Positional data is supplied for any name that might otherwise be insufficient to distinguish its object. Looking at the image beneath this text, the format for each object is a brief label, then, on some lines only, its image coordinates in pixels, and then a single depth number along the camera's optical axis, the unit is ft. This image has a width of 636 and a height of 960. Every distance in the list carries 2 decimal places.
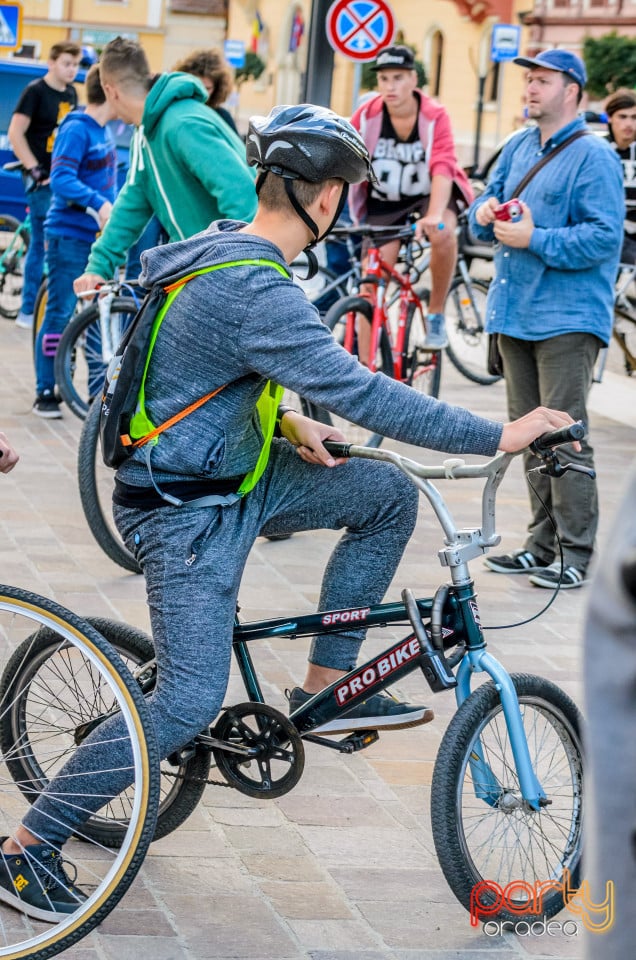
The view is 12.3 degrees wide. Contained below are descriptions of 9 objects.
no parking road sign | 81.10
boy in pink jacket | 56.39
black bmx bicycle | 21.05
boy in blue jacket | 56.79
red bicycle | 52.00
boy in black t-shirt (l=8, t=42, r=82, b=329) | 71.32
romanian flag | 427.20
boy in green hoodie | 40.40
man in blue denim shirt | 38.53
